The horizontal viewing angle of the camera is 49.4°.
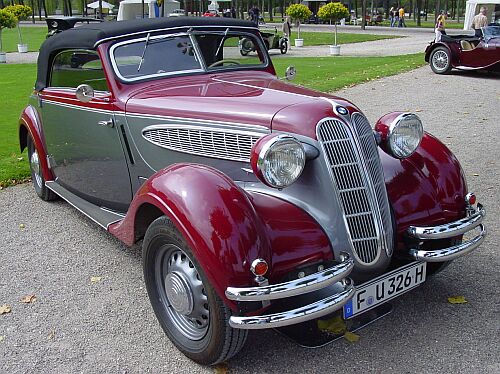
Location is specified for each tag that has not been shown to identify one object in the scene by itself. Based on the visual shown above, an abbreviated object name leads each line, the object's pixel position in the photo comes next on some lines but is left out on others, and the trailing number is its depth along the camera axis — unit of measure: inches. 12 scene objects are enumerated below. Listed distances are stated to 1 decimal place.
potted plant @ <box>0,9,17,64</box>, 881.5
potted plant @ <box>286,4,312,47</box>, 1008.4
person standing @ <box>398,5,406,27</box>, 1761.2
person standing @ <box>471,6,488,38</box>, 752.3
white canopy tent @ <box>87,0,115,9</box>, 2174.0
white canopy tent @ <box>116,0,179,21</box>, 1382.9
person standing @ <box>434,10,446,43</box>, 596.2
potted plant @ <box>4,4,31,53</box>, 984.3
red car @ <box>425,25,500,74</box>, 550.6
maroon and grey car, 112.8
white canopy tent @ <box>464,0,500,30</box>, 1197.2
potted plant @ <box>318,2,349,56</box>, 840.3
